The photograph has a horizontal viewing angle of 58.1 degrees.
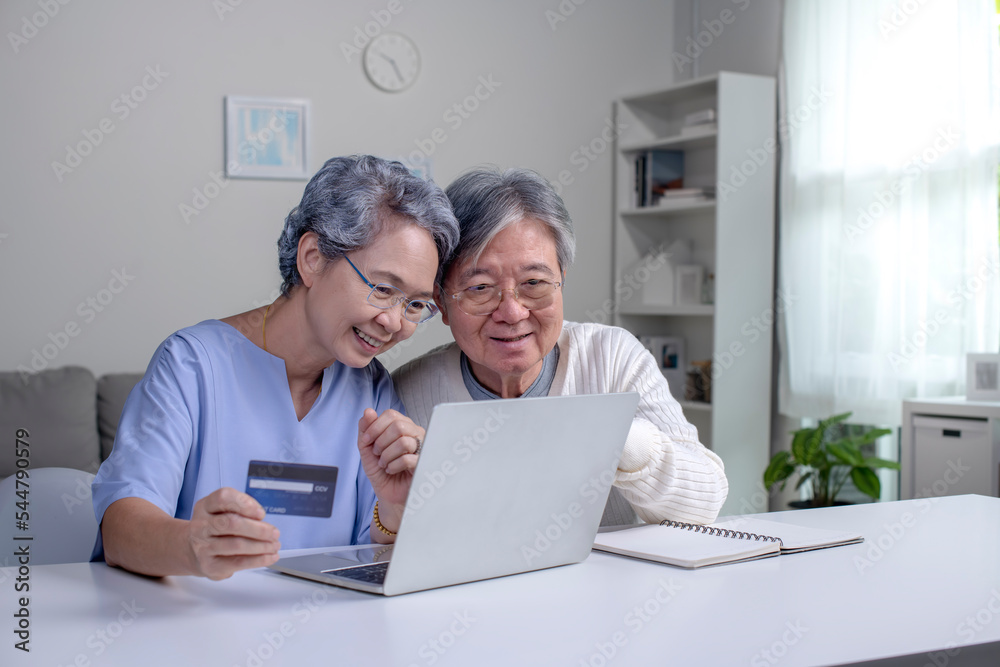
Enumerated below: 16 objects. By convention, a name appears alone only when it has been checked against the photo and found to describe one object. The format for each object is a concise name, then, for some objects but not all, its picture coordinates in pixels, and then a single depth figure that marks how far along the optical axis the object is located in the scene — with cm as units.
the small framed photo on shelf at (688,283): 440
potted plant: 345
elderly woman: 130
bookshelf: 403
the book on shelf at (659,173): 454
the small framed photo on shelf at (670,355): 453
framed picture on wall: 391
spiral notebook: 121
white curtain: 321
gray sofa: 321
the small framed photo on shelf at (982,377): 300
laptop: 99
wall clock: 416
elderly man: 159
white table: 84
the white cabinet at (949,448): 289
